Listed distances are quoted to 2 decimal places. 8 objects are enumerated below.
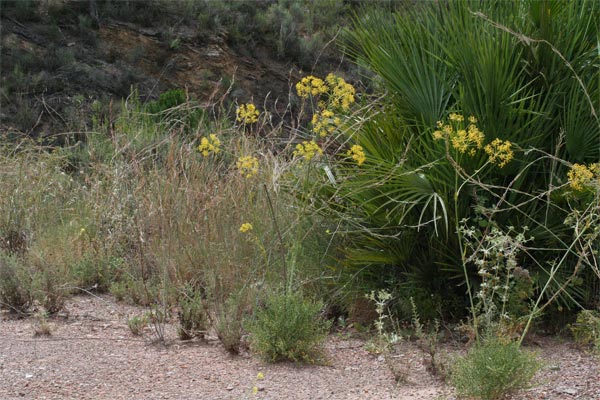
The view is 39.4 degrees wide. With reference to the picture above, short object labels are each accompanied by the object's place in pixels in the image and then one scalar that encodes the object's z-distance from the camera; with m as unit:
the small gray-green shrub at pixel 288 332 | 4.20
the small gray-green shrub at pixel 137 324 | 4.84
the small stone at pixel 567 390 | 3.67
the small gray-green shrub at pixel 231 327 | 4.39
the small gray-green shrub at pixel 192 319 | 4.69
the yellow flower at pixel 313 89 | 4.49
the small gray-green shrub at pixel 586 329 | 4.36
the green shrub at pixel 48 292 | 5.33
